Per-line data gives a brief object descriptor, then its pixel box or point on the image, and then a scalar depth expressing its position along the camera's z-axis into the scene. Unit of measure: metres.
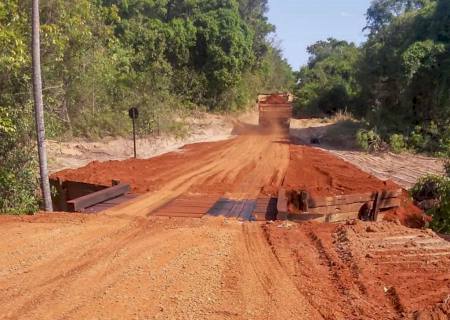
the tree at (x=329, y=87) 36.69
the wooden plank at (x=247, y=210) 8.97
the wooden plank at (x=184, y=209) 9.41
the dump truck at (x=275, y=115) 30.80
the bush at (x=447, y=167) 10.97
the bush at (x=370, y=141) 20.00
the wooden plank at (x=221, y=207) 9.23
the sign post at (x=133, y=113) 17.50
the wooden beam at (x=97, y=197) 9.20
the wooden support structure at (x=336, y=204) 9.24
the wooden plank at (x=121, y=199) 10.26
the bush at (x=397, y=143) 19.52
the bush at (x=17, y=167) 10.27
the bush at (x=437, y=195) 9.84
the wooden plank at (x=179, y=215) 8.95
